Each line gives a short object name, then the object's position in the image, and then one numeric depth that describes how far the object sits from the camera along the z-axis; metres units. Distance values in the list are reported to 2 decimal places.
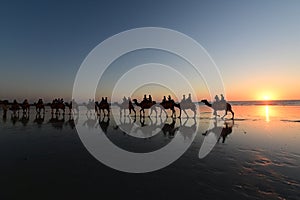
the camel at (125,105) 36.12
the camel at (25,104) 38.79
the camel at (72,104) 41.84
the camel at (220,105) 28.53
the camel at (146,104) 31.56
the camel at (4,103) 37.74
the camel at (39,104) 39.28
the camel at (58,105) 38.59
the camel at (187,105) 30.47
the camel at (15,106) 36.58
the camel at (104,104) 34.26
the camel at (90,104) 41.25
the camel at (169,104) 31.39
